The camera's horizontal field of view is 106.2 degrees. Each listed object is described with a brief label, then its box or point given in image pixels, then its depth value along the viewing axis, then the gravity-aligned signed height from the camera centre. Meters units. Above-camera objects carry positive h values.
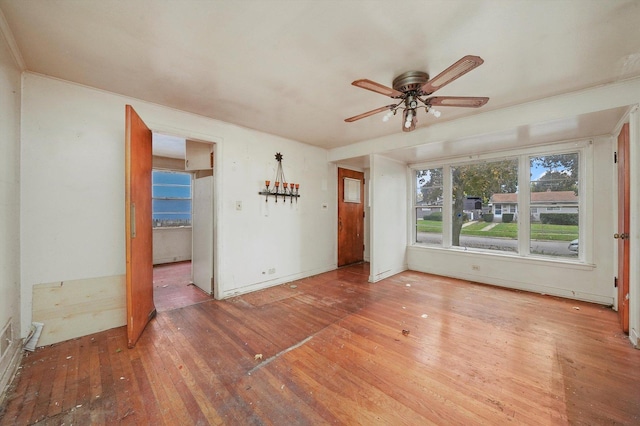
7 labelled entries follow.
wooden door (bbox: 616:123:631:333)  2.46 -0.14
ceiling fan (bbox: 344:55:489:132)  1.91 +0.99
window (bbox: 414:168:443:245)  4.87 +0.12
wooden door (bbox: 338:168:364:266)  5.28 -0.11
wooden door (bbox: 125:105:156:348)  2.21 -0.13
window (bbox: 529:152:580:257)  3.55 +0.12
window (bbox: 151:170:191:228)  5.82 +0.33
